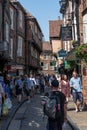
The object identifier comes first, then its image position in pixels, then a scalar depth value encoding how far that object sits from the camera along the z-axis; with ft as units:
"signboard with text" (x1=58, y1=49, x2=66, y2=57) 88.75
